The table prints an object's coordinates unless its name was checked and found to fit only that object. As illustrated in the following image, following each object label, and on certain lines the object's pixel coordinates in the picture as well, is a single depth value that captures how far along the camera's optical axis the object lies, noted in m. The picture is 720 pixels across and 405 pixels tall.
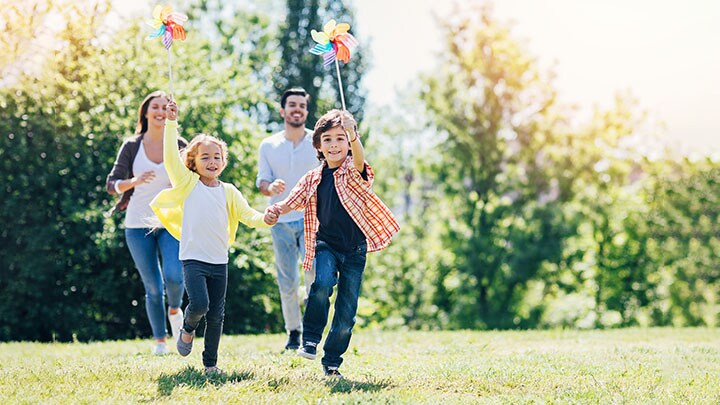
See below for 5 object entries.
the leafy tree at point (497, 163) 24.62
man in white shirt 8.09
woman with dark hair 8.00
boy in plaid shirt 6.19
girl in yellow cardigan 6.21
